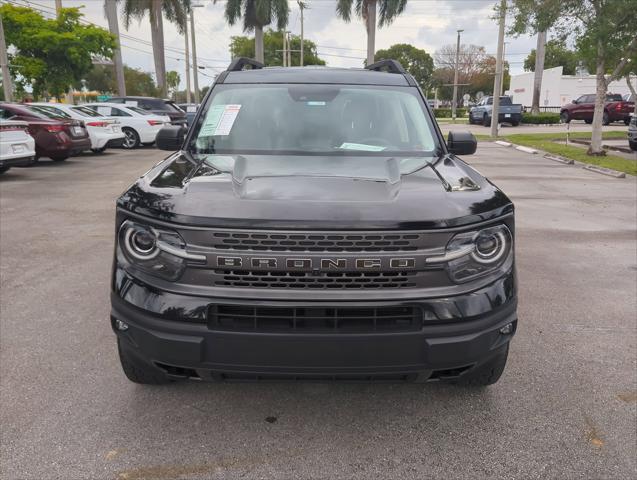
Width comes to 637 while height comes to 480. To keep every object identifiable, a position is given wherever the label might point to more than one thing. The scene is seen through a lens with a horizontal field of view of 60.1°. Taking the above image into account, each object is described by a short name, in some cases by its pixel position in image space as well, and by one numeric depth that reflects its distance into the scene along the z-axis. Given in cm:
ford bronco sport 231
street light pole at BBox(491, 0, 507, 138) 2394
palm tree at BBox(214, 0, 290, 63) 3397
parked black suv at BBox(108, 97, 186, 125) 2102
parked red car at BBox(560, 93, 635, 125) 3023
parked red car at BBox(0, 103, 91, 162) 1321
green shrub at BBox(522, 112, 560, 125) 3503
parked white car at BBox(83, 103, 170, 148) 1884
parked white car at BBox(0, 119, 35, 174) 1102
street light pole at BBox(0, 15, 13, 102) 1847
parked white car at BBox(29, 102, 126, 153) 1588
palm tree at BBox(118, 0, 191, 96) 3250
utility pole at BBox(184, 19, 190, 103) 5047
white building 4419
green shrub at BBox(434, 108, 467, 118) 6436
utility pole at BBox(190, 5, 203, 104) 4352
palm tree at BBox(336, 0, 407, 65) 3413
